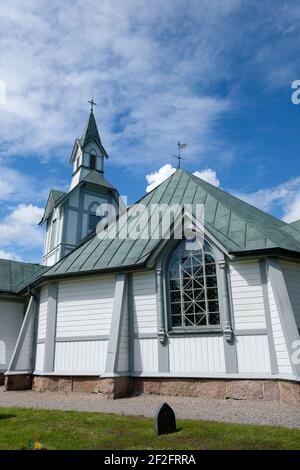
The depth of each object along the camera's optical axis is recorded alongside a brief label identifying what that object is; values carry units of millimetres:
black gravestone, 5949
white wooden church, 9922
